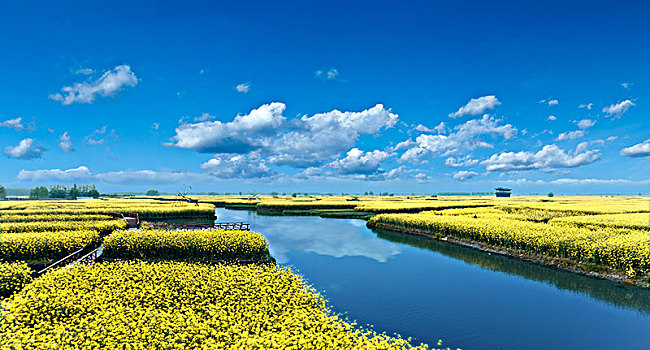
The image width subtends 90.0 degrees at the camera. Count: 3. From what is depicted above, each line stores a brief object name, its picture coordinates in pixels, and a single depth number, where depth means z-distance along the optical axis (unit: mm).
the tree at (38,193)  182450
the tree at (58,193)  161700
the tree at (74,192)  165750
